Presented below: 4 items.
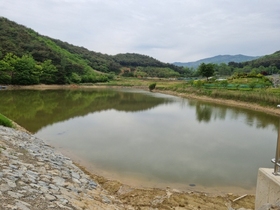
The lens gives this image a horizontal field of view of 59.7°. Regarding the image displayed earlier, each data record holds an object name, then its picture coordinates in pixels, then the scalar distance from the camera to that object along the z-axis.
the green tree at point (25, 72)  44.28
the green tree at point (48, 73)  49.97
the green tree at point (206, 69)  48.06
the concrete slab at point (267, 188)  3.77
